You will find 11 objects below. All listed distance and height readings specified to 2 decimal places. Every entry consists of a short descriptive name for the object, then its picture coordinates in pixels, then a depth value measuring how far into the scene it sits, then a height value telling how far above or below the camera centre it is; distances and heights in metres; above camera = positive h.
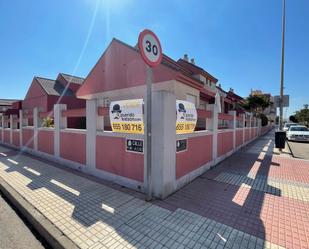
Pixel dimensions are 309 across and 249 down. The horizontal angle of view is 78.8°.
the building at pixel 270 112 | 52.92 +2.40
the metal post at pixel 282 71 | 10.92 +2.86
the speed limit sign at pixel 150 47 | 3.45 +1.40
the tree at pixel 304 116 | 39.96 +0.93
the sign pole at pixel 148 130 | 3.71 -0.21
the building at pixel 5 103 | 36.29 +3.40
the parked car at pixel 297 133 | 16.39 -1.19
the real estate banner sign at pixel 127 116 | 4.20 +0.08
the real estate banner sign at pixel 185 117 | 4.39 +0.07
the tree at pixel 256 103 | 24.50 +2.27
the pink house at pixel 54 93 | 17.95 +2.61
